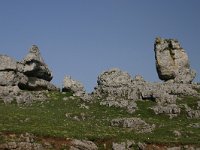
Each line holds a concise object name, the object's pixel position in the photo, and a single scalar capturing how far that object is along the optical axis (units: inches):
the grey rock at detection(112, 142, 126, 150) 2048.4
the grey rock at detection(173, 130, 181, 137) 2393.7
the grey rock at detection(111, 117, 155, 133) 2551.7
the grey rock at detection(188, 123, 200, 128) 2608.3
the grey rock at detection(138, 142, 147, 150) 2078.0
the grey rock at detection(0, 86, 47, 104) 3102.9
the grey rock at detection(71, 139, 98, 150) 2010.3
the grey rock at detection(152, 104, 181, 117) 2910.9
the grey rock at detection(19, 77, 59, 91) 3489.2
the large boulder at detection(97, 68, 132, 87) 3607.3
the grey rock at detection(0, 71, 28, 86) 3324.3
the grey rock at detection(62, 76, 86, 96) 3557.1
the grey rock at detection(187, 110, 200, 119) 2883.9
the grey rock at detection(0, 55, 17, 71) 3378.4
